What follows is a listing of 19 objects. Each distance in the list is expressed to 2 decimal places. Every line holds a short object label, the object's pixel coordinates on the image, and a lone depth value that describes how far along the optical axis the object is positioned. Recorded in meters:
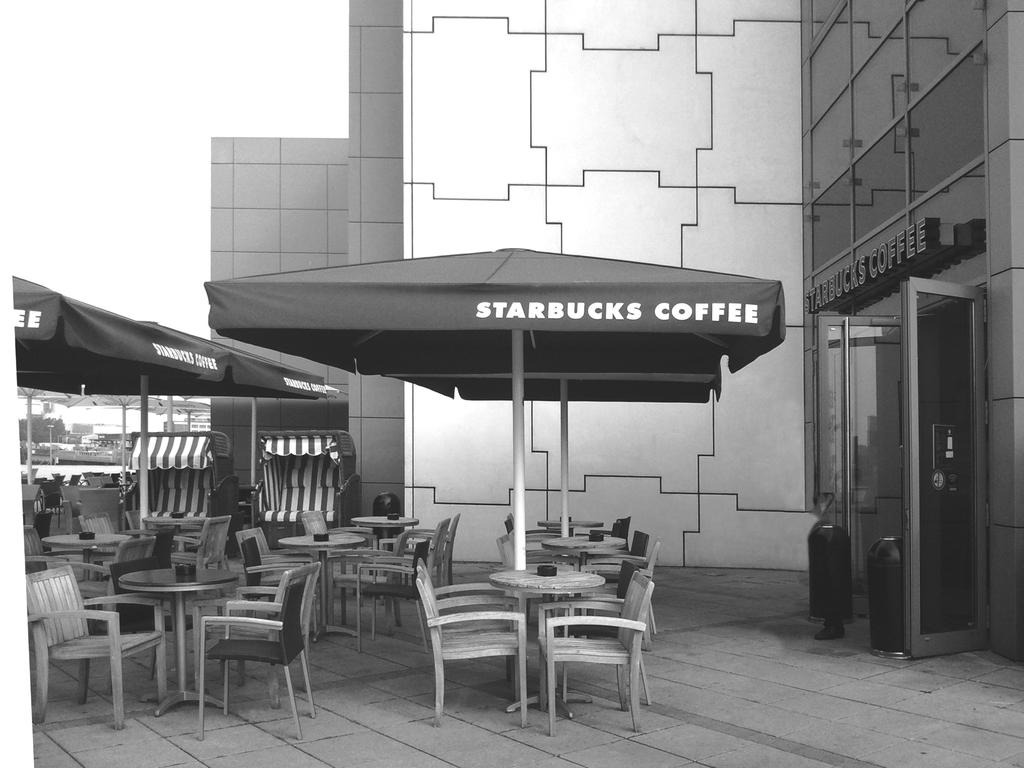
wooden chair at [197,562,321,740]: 4.84
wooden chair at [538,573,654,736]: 4.96
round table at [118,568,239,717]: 5.30
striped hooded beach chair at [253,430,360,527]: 13.09
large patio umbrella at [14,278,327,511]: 5.72
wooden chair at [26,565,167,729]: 5.00
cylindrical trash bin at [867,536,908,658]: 6.93
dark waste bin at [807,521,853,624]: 7.68
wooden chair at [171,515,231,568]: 8.41
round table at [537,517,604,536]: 10.06
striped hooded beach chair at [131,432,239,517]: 13.34
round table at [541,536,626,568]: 7.87
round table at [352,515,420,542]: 9.45
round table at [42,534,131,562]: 7.79
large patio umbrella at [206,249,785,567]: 4.90
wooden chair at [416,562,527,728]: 5.08
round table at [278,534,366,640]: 7.38
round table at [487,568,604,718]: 5.33
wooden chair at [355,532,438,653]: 7.02
